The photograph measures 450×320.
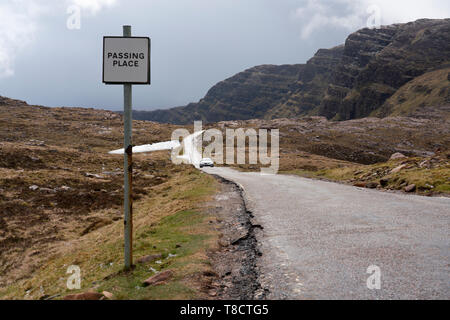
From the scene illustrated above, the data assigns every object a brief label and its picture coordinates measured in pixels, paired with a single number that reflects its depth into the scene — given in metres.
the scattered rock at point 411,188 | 18.05
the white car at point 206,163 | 52.32
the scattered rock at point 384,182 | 21.25
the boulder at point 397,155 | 34.34
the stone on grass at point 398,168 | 23.60
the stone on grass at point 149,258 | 8.44
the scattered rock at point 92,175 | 33.19
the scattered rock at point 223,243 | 9.27
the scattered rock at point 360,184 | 22.14
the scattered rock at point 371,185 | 21.66
